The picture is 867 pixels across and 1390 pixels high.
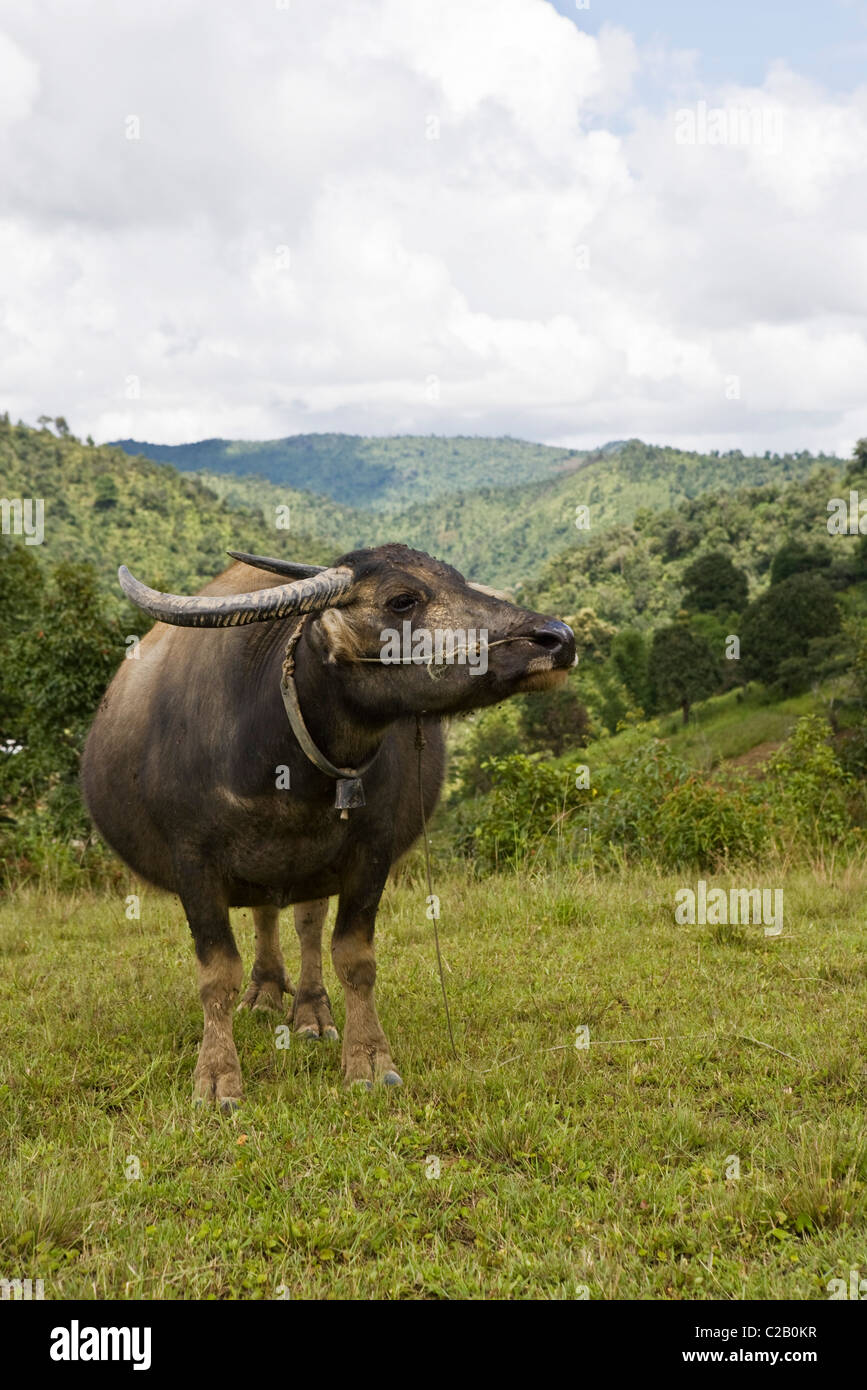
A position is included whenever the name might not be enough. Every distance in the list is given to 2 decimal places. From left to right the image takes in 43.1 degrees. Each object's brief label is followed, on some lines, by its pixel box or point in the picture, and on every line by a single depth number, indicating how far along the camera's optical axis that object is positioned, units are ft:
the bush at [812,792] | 34.78
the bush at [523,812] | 34.19
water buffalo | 13.52
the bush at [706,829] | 31.50
